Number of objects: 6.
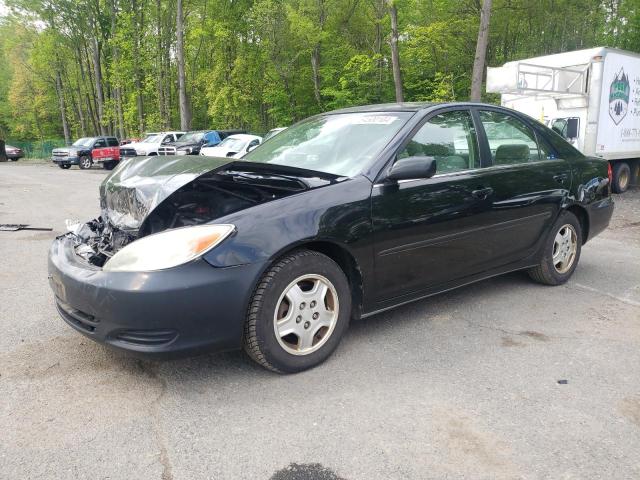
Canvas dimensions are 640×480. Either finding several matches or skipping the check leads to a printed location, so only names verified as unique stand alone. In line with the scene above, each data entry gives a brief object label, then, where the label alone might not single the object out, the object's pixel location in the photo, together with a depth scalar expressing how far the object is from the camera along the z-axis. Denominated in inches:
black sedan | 106.8
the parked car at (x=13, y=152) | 1492.4
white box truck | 448.8
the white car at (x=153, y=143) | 993.5
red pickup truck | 1050.1
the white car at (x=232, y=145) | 783.1
